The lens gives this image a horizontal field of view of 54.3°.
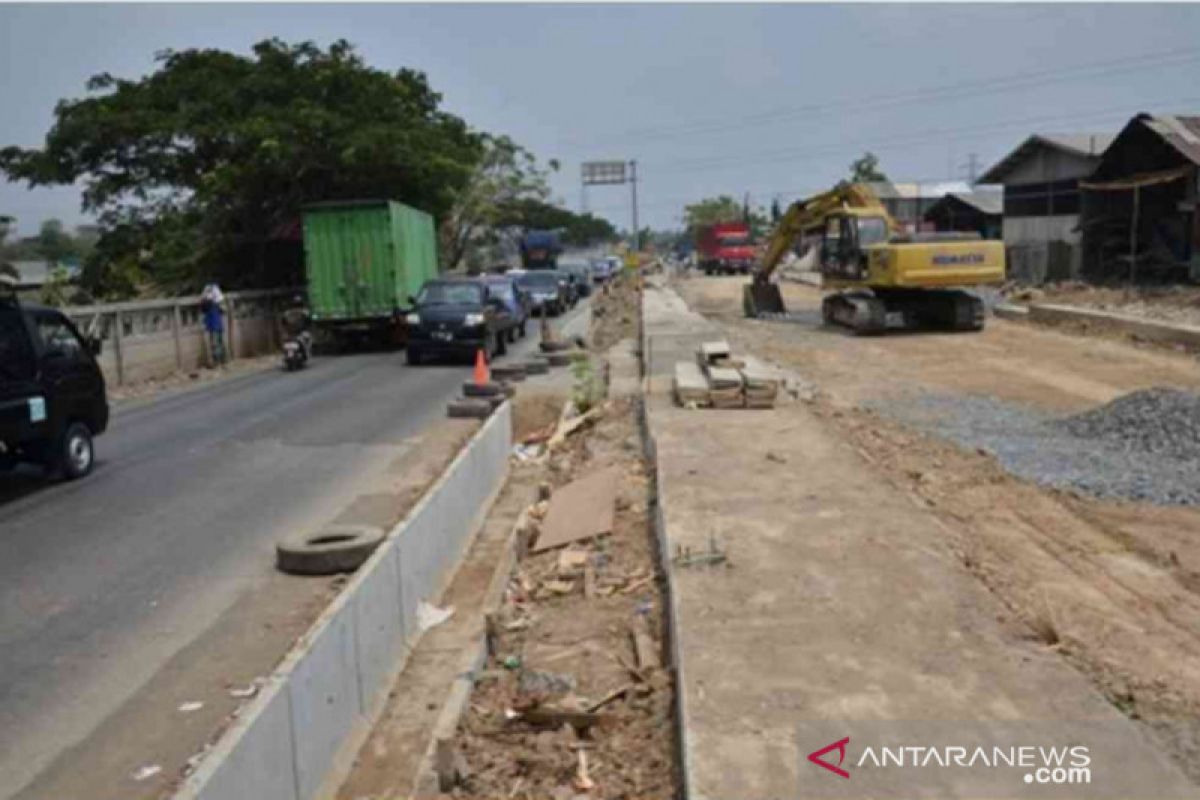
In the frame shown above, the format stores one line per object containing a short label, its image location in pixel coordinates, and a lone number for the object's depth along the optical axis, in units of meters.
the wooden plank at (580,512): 9.37
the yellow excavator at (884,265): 26.06
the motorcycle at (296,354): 24.45
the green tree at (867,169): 91.00
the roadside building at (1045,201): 41.94
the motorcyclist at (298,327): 25.14
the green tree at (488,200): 60.78
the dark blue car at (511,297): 28.44
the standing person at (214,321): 25.39
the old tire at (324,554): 8.57
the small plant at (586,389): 16.62
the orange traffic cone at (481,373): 17.57
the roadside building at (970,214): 54.94
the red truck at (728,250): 75.38
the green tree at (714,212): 135.12
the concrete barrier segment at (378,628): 6.34
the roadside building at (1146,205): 34.06
